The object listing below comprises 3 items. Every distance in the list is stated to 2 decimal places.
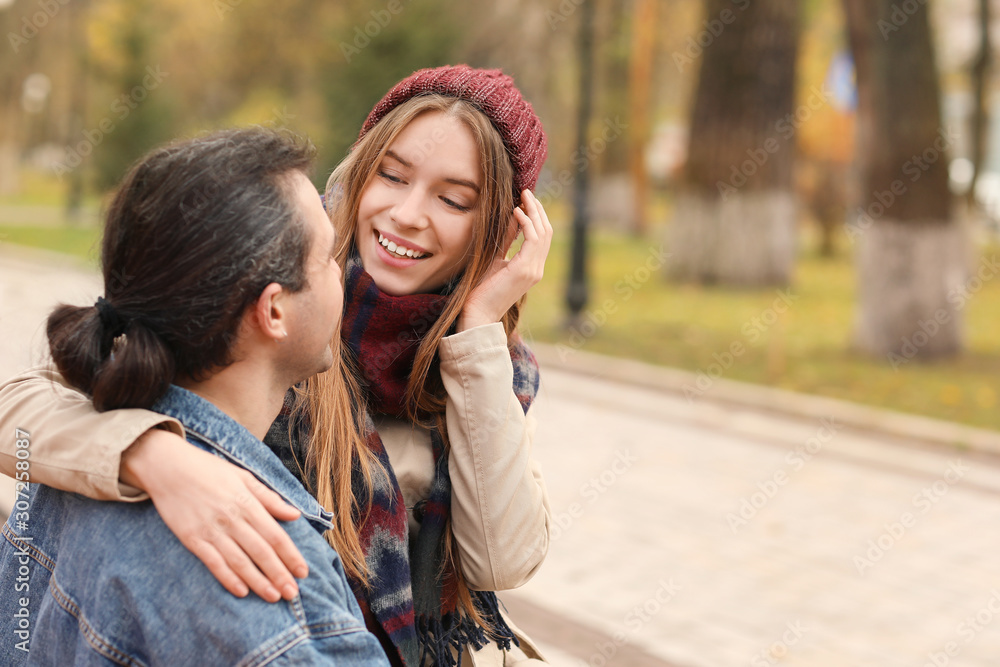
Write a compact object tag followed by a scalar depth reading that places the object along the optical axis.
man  1.25
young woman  1.96
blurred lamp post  11.02
